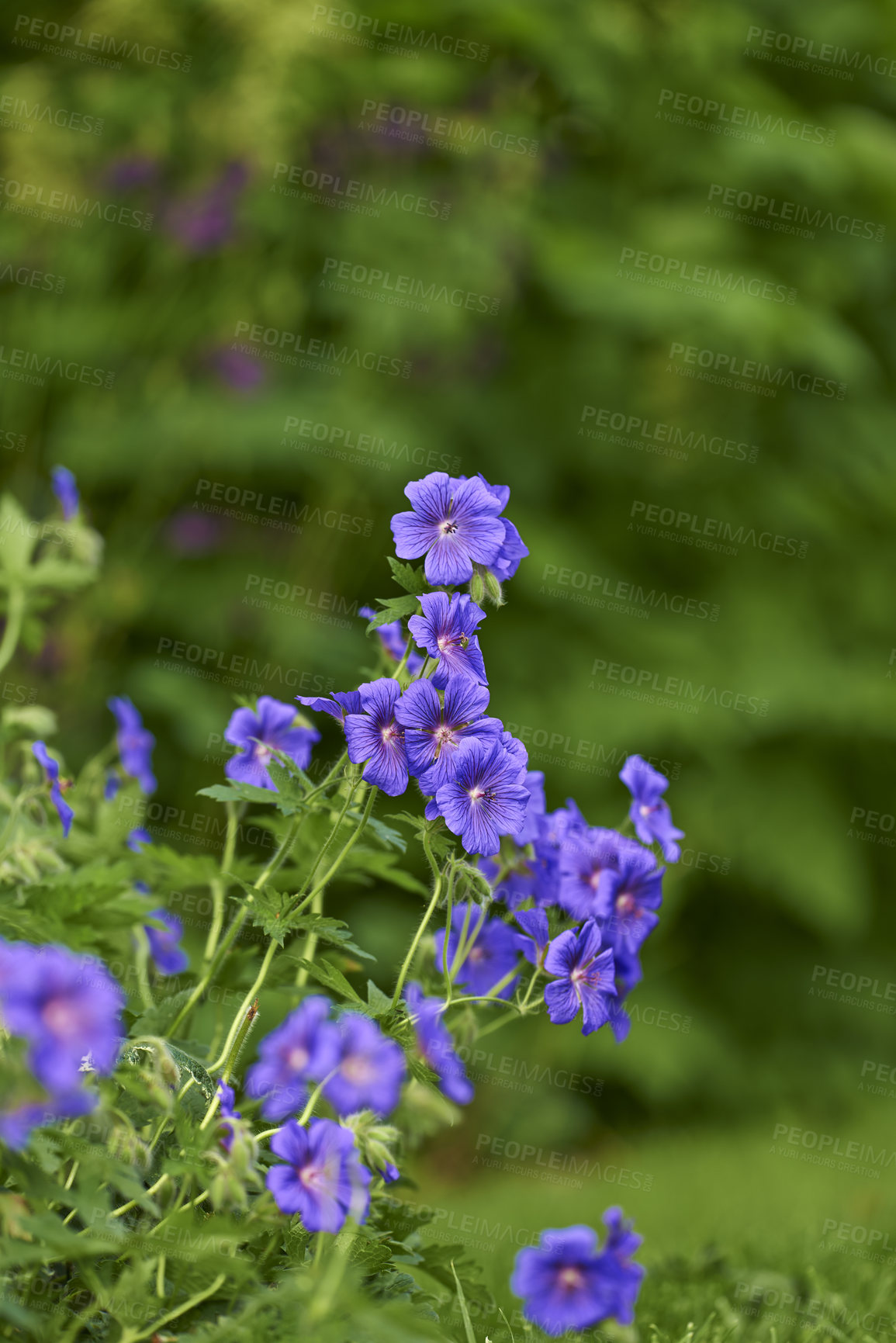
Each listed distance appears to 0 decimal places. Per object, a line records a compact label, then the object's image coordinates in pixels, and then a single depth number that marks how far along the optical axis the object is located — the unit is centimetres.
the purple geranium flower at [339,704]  196
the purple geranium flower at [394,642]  207
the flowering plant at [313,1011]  189
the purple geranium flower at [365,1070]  190
